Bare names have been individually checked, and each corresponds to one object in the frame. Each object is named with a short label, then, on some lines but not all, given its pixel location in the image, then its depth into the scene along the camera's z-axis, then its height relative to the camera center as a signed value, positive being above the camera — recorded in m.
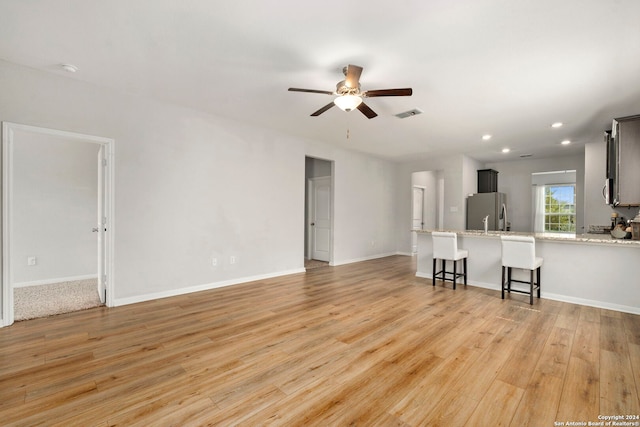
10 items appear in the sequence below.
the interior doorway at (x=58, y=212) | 4.45 -0.05
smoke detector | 3.07 +1.53
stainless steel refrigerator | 7.00 +0.04
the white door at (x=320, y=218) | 7.09 -0.20
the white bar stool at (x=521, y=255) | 3.94 -0.62
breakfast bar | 3.69 -0.80
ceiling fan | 2.80 +1.21
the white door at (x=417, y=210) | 8.70 +0.03
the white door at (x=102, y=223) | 3.72 -0.18
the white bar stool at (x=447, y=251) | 4.71 -0.67
